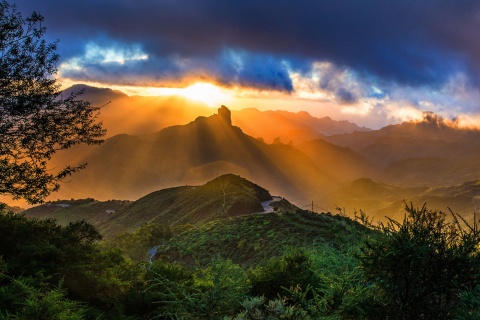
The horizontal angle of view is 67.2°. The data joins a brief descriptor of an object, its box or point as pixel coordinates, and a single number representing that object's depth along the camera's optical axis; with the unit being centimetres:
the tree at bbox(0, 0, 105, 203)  1611
